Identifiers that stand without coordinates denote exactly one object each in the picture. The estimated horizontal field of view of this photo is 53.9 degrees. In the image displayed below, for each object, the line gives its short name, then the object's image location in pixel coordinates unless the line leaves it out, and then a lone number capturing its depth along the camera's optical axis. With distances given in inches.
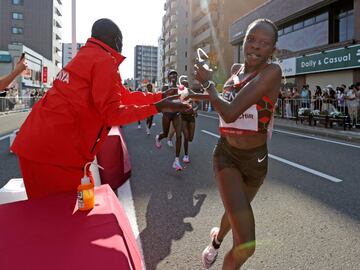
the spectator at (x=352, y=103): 572.7
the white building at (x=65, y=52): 5293.8
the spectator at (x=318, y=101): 666.2
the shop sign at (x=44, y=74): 2599.9
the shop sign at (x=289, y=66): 1015.3
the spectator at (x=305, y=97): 719.1
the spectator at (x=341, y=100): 602.9
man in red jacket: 88.6
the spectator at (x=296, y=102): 752.6
